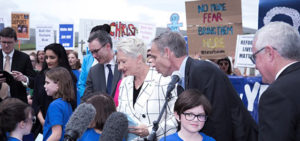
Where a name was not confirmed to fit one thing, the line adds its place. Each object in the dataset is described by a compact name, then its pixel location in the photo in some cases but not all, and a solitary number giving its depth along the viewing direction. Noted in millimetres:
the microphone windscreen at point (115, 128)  2021
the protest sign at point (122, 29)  9781
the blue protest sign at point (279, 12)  5012
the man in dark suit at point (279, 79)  2141
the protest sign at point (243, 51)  6691
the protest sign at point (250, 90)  5797
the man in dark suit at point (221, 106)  3109
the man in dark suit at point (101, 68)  4836
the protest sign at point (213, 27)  6453
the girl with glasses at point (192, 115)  3045
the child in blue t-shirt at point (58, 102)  4219
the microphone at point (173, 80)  2758
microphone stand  2542
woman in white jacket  3400
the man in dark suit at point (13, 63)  6352
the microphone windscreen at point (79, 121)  1965
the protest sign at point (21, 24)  12461
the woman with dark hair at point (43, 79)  5102
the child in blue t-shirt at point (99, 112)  3356
